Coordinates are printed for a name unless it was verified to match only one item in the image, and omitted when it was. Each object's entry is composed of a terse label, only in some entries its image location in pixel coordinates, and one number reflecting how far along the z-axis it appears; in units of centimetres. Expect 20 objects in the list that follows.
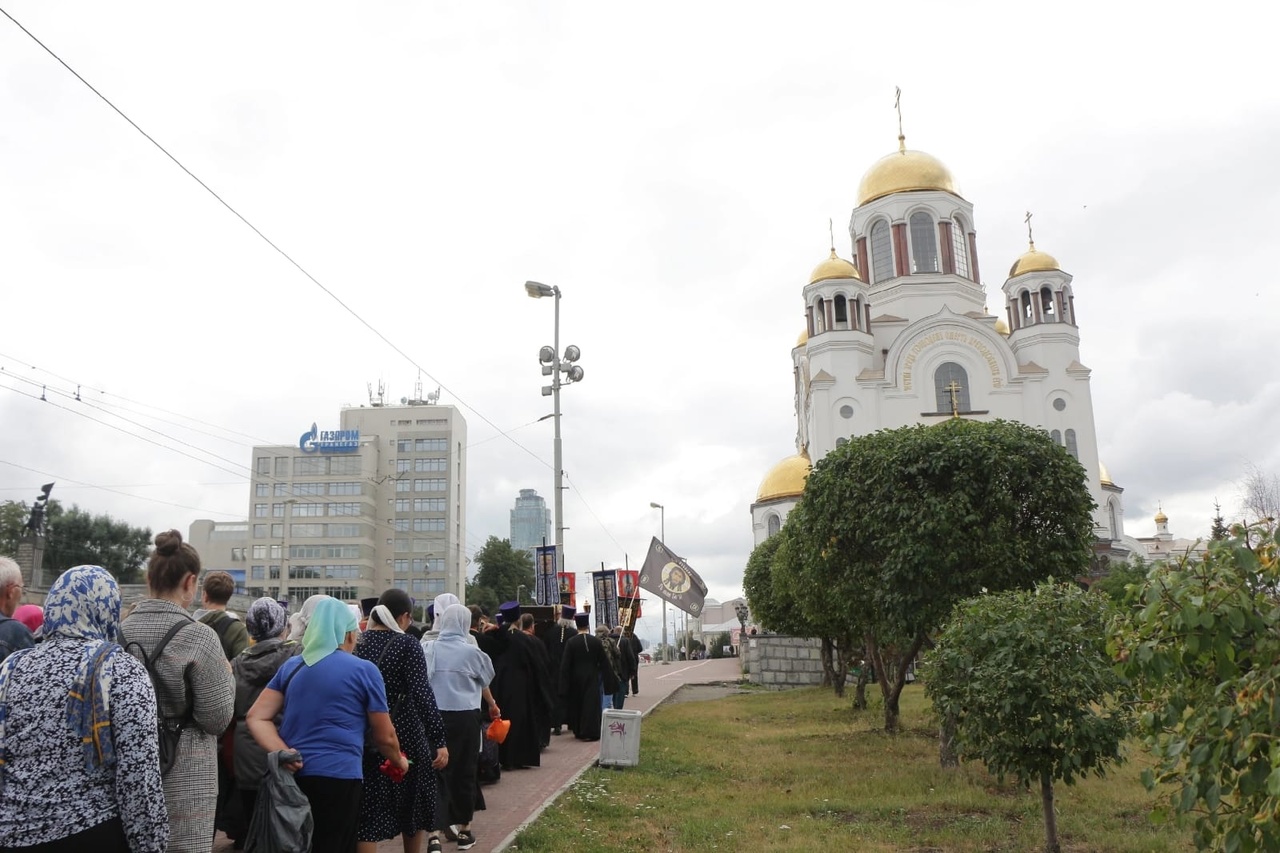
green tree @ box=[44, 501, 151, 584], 4609
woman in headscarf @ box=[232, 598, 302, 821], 567
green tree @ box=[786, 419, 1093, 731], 1293
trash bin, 1129
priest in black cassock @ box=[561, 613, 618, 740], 1409
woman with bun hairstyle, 405
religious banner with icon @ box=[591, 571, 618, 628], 2075
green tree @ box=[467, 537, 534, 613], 6831
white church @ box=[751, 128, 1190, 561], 4284
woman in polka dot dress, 561
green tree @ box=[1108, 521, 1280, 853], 347
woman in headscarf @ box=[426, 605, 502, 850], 716
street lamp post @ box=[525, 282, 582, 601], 1797
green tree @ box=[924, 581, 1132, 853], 732
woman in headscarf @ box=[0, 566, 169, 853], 329
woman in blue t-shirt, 472
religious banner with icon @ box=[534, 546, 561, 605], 1925
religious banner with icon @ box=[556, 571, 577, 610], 2114
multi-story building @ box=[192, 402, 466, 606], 7581
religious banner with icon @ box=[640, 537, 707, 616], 1784
